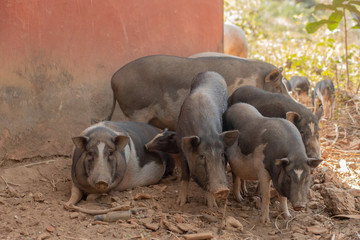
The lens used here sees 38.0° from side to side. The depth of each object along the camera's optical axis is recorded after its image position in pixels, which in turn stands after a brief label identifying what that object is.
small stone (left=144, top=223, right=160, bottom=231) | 4.27
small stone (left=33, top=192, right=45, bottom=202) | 4.82
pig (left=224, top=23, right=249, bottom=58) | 11.52
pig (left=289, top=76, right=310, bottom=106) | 10.10
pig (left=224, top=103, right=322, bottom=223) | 4.23
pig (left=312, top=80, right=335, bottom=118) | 9.01
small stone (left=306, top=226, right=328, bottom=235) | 4.40
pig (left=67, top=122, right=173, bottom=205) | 4.86
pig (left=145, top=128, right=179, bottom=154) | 5.57
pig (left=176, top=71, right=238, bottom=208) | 4.47
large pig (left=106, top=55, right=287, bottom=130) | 6.00
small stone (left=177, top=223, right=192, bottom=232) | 4.25
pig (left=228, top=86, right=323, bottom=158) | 5.27
